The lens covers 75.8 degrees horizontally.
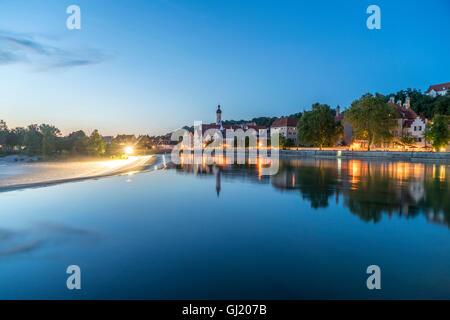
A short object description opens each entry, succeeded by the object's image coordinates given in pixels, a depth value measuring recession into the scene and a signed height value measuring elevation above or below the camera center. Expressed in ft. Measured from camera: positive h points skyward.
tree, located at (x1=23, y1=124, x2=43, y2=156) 233.92 +4.36
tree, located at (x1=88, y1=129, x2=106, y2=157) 197.57 +1.62
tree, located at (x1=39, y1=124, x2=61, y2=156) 207.32 +2.66
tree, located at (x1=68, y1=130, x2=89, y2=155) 205.63 +2.46
